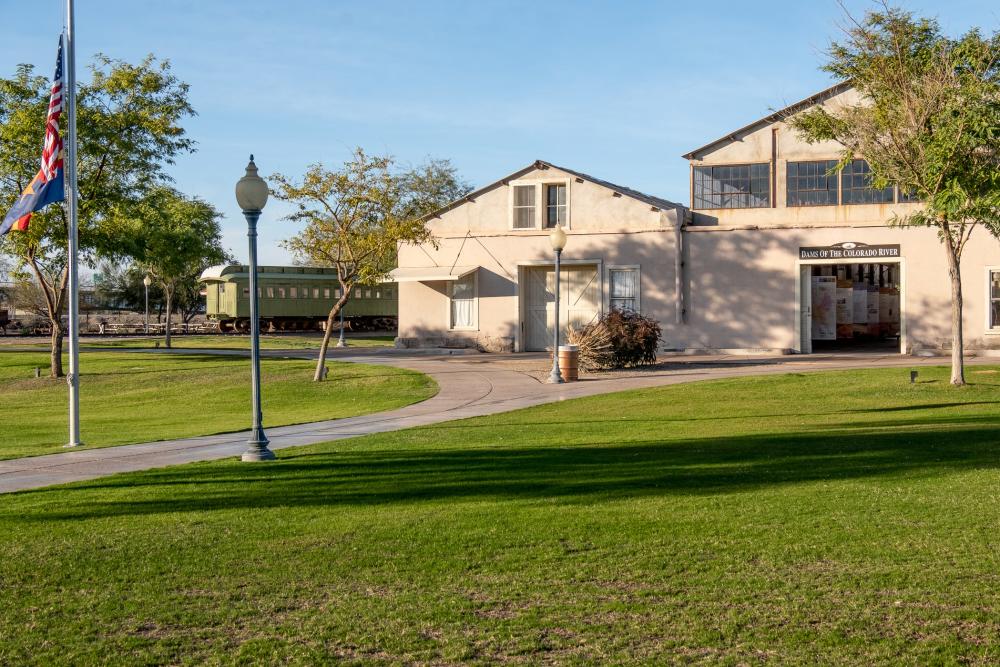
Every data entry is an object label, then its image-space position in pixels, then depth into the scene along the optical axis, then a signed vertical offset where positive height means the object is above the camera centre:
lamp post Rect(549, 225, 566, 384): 22.97 +1.27
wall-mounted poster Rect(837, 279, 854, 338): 36.50 +0.14
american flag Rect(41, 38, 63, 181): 15.25 +2.55
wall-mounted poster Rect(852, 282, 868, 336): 38.59 +0.11
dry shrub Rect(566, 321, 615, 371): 25.80 -0.85
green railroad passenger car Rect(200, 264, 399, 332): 51.41 +0.89
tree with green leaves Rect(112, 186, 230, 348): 31.14 +2.72
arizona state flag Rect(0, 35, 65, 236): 15.26 +2.03
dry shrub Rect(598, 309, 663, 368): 25.98 -0.59
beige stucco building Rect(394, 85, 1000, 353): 29.27 +1.70
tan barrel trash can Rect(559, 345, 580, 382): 23.48 -1.08
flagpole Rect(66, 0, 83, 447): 15.05 +1.62
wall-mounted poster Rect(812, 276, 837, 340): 34.88 +0.15
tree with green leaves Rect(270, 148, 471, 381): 24.45 +2.15
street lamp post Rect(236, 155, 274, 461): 12.31 +0.89
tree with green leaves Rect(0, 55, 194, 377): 28.06 +4.54
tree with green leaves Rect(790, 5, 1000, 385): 18.72 +3.56
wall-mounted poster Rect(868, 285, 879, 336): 39.91 +0.04
